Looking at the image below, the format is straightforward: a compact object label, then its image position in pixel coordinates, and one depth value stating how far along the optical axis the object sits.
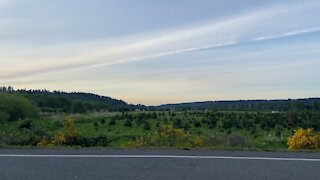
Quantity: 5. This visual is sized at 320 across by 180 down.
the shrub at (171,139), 6.06
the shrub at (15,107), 33.74
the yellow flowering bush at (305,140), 5.95
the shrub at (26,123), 17.50
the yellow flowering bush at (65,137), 6.07
